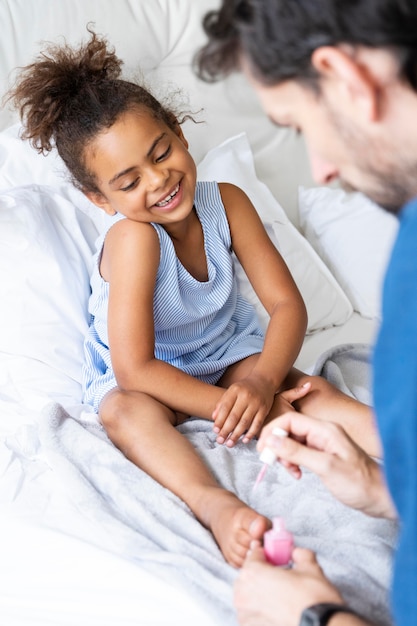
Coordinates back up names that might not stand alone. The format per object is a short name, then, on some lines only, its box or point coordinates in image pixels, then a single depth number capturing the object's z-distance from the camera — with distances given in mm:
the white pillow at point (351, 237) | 2102
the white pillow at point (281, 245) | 2006
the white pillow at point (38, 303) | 1681
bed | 1131
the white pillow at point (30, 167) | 1914
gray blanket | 1070
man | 725
